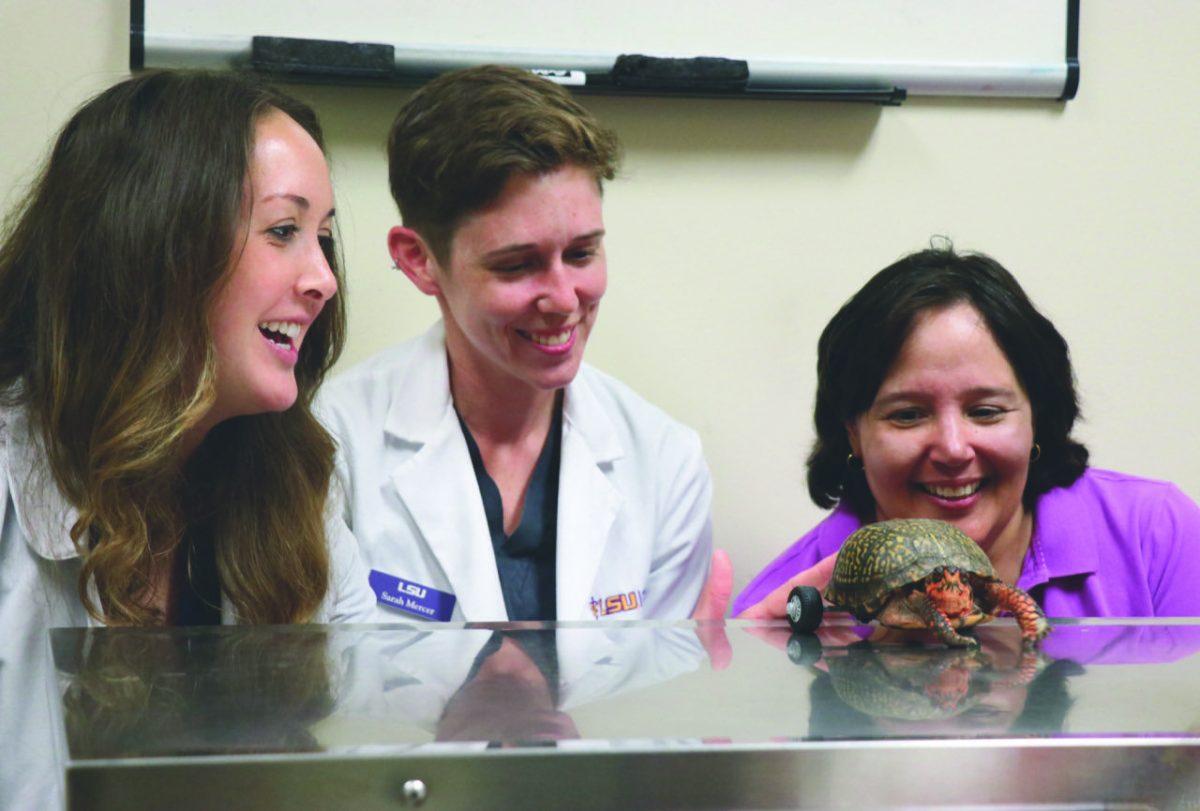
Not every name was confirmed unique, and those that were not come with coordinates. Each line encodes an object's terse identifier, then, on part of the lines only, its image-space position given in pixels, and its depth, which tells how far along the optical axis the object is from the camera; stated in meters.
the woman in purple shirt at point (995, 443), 1.72
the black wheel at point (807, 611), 1.18
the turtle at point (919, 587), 1.15
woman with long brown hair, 1.31
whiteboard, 2.11
